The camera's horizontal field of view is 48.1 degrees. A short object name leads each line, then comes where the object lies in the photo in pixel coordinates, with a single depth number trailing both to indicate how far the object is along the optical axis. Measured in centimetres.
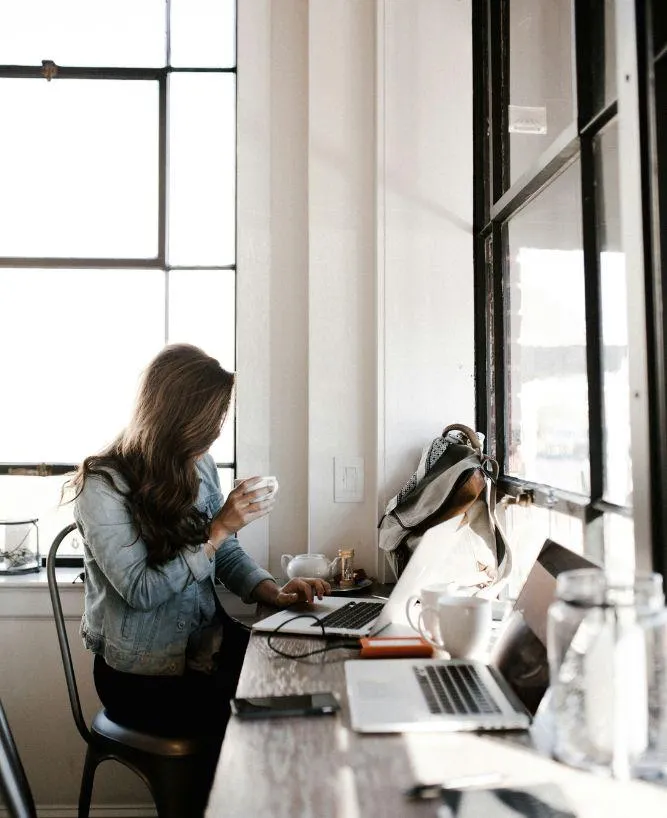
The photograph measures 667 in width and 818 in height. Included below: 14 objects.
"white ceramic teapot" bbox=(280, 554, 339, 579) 203
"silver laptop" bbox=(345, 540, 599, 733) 99
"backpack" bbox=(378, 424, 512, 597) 176
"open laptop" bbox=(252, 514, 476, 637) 150
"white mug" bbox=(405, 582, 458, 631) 131
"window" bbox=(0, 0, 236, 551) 254
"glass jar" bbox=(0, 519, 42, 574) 241
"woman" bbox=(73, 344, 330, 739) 170
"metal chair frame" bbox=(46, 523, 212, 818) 161
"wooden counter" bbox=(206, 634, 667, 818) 78
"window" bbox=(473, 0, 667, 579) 113
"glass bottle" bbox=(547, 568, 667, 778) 83
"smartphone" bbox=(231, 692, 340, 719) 104
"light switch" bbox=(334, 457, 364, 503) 232
